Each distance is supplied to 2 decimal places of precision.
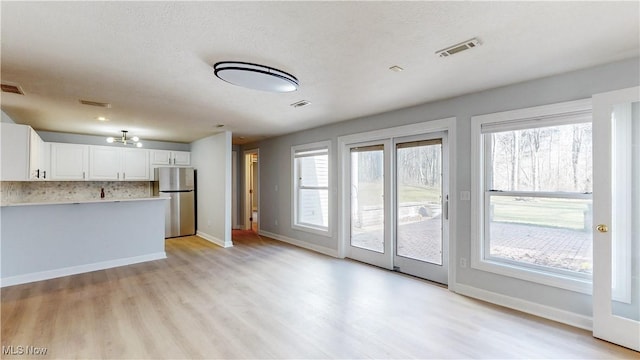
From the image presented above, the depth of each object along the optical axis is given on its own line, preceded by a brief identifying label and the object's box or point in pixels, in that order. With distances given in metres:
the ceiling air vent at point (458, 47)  2.14
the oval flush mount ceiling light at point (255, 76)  2.46
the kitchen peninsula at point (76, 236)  3.81
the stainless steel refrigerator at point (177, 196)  6.80
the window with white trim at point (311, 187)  5.55
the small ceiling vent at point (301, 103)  3.78
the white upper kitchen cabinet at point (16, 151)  3.78
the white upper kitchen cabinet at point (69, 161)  5.80
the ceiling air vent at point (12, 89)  3.09
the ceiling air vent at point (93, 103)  3.73
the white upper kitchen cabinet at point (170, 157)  7.00
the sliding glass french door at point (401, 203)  3.86
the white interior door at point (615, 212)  2.42
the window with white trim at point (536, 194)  2.75
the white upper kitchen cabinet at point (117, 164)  6.27
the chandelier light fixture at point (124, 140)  5.65
